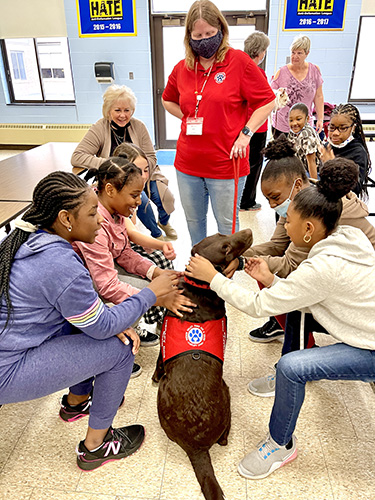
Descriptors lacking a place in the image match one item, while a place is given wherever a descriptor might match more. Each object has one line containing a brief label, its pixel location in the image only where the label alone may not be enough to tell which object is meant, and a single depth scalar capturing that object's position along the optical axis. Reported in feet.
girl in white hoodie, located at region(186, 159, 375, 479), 4.24
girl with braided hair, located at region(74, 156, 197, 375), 5.51
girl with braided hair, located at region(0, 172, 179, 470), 3.91
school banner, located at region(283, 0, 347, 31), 18.21
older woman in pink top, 12.50
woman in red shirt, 6.84
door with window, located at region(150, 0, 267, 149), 19.27
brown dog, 4.54
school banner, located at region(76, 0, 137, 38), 18.88
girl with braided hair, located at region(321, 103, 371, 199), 8.89
